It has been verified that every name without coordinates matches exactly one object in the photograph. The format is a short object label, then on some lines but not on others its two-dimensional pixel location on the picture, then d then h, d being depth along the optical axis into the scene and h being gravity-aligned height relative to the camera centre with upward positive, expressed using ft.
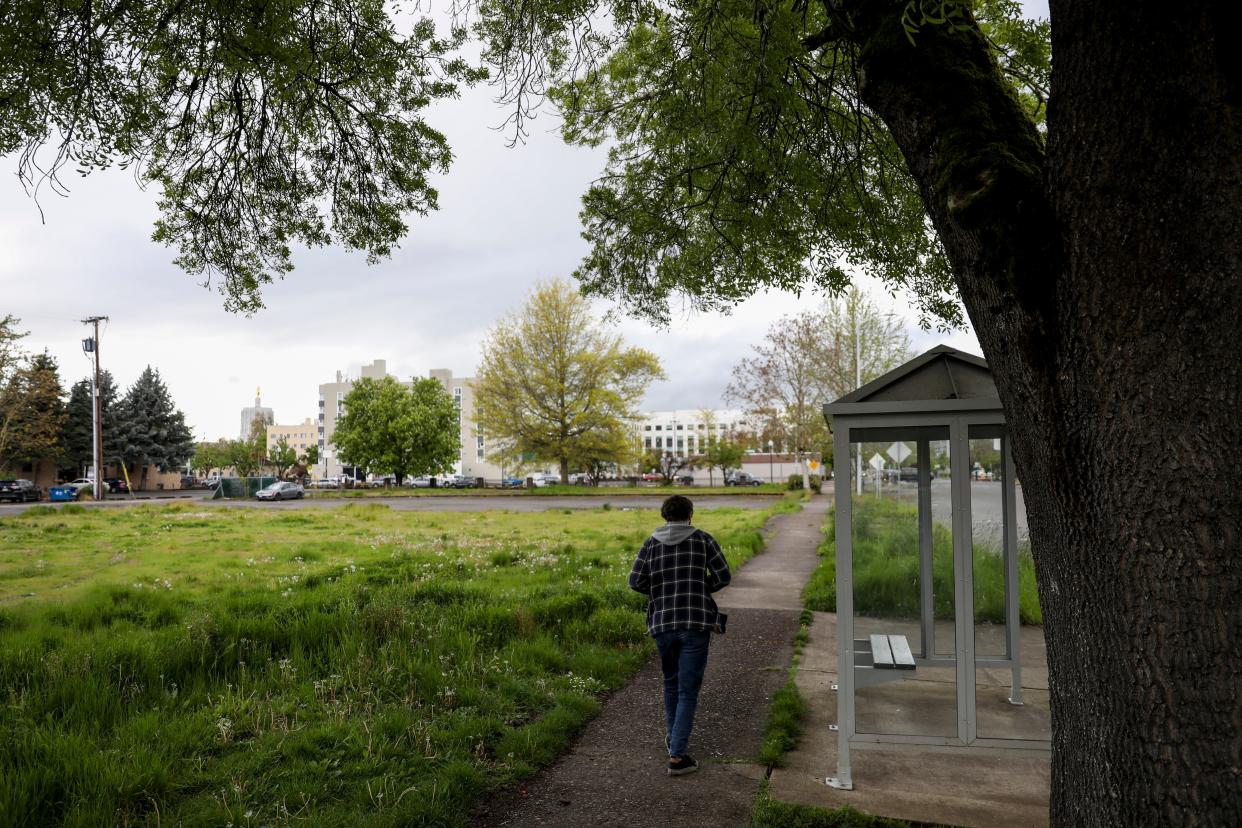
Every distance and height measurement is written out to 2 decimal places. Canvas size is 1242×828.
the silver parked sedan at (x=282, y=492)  155.94 -8.09
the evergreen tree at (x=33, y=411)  143.54 +8.92
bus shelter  16.37 -3.13
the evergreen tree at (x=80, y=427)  194.70 +7.48
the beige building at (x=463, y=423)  428.56 +14.81
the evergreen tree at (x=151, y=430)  216.13 +7.31
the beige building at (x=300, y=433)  577.84 +14.55
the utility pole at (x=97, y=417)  147.02 +7.68
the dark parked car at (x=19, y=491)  152.30 -6.78
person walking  16.34 -3.40
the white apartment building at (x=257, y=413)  523.38 +26.89
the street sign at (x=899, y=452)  20.59 -0.27
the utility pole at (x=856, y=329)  102.44 +16.04
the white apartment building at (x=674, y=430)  502.38 +10.47
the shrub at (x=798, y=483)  166.40 -8.61
